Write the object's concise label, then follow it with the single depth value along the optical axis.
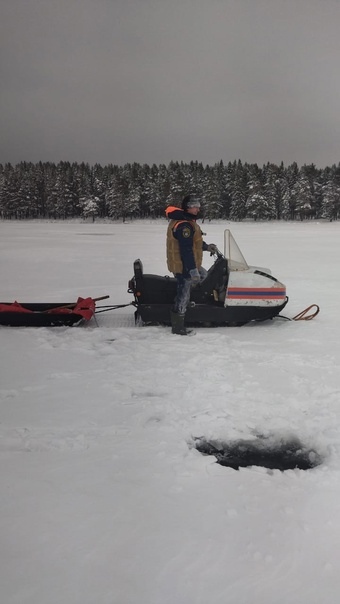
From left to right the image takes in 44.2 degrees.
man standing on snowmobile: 5.26
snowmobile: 5.74
